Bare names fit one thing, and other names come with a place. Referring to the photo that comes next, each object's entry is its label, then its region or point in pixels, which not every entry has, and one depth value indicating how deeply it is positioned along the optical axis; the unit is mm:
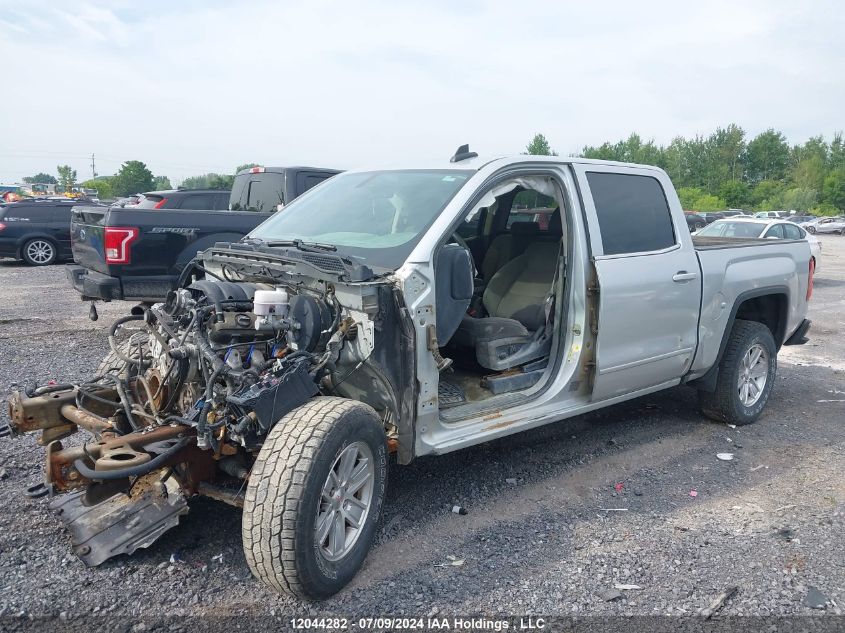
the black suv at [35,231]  16016
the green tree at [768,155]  84750
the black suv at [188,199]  10492
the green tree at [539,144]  69625
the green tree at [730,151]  84375
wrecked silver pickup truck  2998
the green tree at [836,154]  80250
